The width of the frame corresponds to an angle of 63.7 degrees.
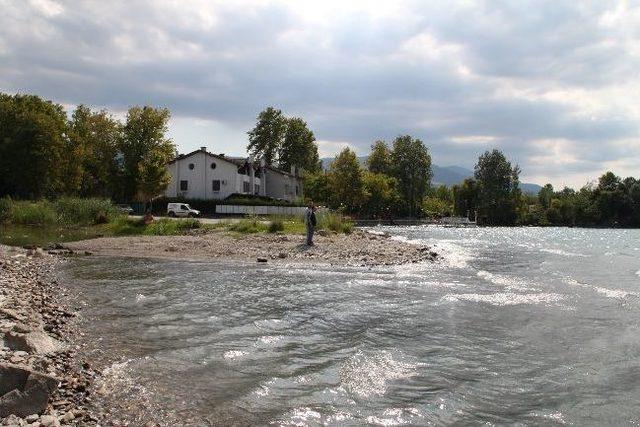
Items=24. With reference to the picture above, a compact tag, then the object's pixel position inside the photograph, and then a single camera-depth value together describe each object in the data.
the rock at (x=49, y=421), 5.61
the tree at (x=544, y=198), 156.98
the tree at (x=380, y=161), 120.88
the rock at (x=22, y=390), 5.83
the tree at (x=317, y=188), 97.88
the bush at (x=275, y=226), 38.12
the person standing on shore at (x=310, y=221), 29.37
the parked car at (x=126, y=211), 50.47
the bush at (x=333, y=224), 40.38
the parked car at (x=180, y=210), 61.88
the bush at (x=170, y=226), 39.19
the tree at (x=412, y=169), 120.31
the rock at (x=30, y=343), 8.13
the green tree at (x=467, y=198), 138.38
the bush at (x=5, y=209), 46.22
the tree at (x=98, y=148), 78.56
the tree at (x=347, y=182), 94.38
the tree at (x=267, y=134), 110.06
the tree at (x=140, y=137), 73.50
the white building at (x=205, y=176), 77.88
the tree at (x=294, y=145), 111.88
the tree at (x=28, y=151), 61.44
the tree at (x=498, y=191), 129.50
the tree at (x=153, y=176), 48.75
